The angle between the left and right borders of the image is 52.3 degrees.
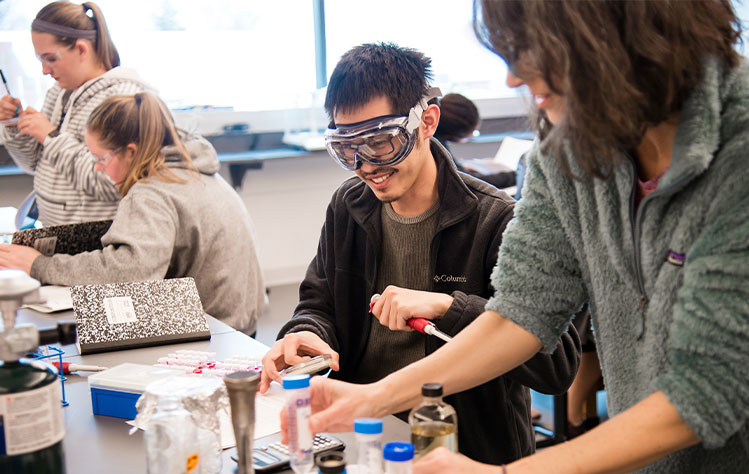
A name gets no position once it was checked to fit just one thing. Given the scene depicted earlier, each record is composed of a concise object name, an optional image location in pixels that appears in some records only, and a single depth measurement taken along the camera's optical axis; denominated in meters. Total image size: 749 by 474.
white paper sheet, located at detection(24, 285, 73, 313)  2.25
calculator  1.26
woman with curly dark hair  0.95
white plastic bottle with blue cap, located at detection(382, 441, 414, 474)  0.99
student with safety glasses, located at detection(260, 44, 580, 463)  1.66
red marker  1.76
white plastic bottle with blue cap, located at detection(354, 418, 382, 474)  1.08
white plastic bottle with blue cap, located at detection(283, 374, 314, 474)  1.14
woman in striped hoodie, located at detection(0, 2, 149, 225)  2.94
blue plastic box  1.49
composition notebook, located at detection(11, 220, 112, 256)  2.46
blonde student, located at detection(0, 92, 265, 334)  2.38
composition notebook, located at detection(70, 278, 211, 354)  1.92
